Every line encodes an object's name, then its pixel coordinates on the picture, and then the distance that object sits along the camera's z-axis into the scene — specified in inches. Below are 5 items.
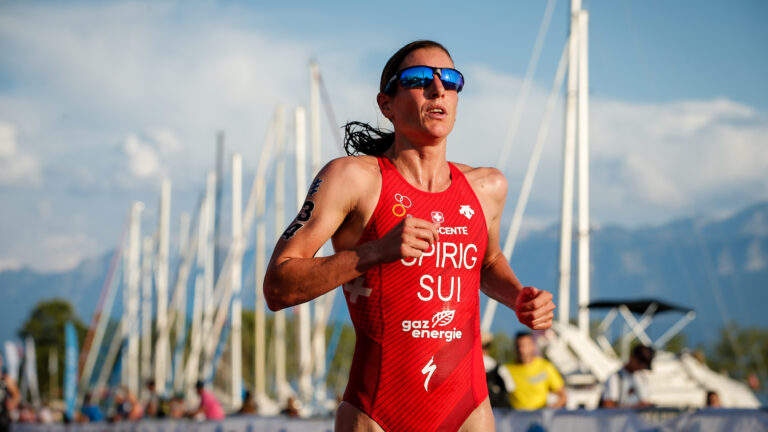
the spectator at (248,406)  575.1
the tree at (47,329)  4284.0
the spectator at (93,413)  763.2
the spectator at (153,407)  706.8
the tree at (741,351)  4229.8
